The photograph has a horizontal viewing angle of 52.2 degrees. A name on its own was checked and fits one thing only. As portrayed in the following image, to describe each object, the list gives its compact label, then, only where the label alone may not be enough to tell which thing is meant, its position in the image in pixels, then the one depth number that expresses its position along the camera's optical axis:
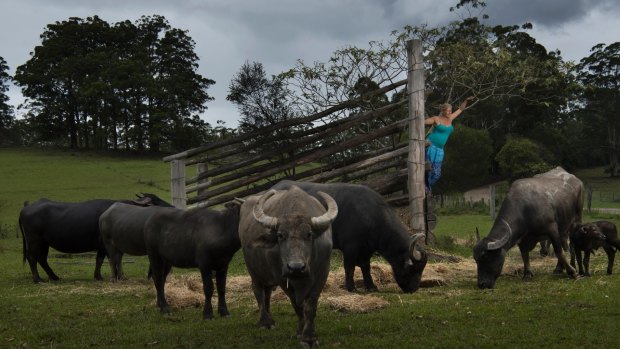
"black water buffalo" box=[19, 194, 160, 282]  13.47
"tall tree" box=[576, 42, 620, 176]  59.19
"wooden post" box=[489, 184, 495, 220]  28.40
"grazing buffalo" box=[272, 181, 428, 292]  10.34
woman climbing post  13.87
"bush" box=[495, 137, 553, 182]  41.50
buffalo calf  11.08
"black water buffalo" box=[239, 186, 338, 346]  6.43
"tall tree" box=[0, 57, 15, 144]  70.25
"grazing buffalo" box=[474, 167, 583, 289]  10.62
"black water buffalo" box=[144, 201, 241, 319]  8.73
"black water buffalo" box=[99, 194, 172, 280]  11.01
